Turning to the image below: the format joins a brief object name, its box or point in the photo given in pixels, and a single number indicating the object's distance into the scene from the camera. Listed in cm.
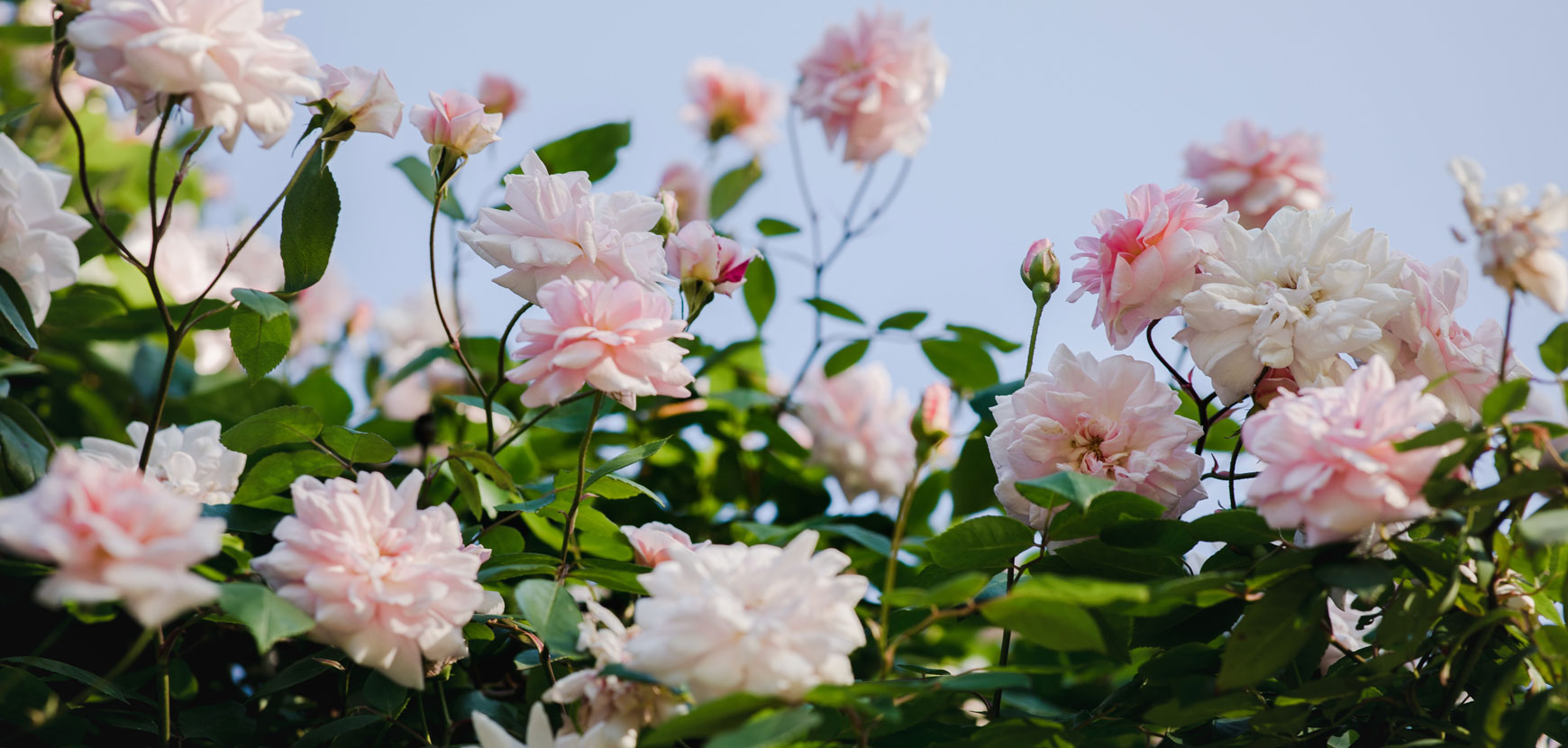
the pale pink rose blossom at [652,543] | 130
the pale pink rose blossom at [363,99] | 129
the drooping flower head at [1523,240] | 124
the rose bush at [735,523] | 120
